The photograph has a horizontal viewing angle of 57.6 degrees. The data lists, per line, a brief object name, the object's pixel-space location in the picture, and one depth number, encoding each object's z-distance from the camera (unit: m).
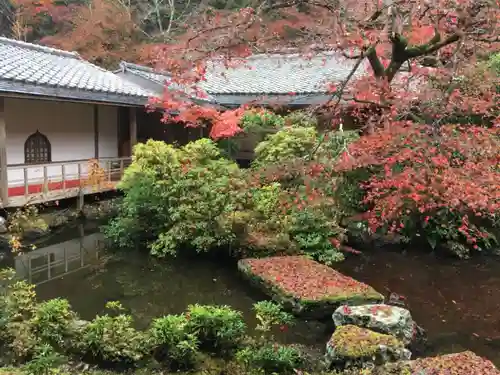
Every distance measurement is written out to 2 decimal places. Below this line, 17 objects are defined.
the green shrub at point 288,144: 11.91
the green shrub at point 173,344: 5.50
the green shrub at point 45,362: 4.87
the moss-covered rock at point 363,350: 5.46
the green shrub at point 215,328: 5.77
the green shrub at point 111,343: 5.56
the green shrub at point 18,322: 5.52
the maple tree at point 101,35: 25.72
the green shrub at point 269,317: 6.79
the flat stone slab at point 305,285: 7.31
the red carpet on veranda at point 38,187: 12.13
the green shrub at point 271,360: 5.48
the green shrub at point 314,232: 10.27
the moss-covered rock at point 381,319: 6.26
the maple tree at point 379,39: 5.38
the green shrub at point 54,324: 5.65
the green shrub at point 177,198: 10.05
